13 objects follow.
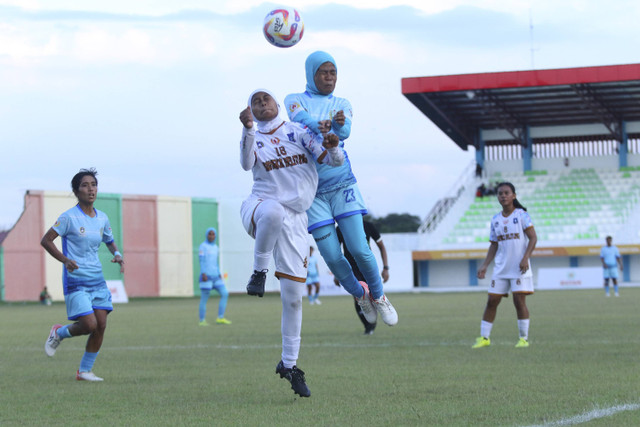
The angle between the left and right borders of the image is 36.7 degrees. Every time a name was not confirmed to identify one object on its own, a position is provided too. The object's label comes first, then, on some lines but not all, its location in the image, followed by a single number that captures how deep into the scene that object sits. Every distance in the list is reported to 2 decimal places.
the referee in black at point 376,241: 13.40
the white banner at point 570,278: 44.09
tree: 94.47
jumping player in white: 7.41
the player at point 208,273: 20.78
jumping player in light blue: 8.16
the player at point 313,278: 34.53
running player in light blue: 9.94
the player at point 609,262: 34.38
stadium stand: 47.03
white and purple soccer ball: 7.91
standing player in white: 13.11
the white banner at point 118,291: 41.97
